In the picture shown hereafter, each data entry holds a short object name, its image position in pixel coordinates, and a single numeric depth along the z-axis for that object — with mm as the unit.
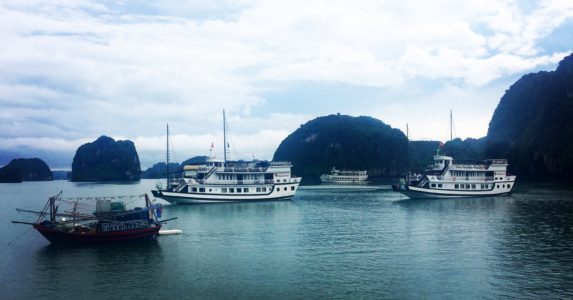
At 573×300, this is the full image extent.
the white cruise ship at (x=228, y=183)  73125
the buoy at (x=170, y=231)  43856
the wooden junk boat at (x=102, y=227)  38281
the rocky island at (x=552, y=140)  171000
